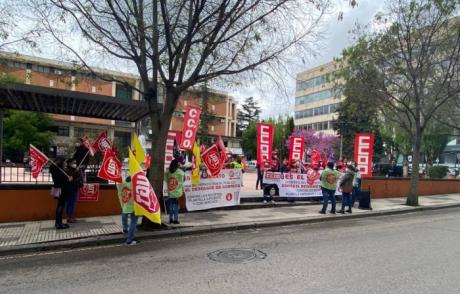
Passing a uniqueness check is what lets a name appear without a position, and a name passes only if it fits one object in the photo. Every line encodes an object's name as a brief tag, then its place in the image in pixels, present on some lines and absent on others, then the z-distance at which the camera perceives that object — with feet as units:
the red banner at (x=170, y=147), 40.29
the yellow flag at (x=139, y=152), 27.25
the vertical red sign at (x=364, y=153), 52.44
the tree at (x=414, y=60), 49.19
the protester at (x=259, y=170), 50.55
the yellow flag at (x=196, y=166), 37.37
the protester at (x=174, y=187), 31.04
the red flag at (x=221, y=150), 40.13
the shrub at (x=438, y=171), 100.88
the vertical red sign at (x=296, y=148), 57.52
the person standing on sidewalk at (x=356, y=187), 47.52
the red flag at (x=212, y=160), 38.42
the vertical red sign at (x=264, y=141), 48.24
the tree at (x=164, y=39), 28.63
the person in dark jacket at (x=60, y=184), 28.40
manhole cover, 21.68
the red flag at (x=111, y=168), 27.89
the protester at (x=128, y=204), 25.72
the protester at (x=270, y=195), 44.78
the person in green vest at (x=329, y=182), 39.70
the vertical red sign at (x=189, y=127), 39.24
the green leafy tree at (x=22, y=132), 121.80
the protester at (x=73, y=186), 29.86
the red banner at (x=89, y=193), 33.29
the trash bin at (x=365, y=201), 46.26
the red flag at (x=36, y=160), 30.53
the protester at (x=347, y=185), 41.65
